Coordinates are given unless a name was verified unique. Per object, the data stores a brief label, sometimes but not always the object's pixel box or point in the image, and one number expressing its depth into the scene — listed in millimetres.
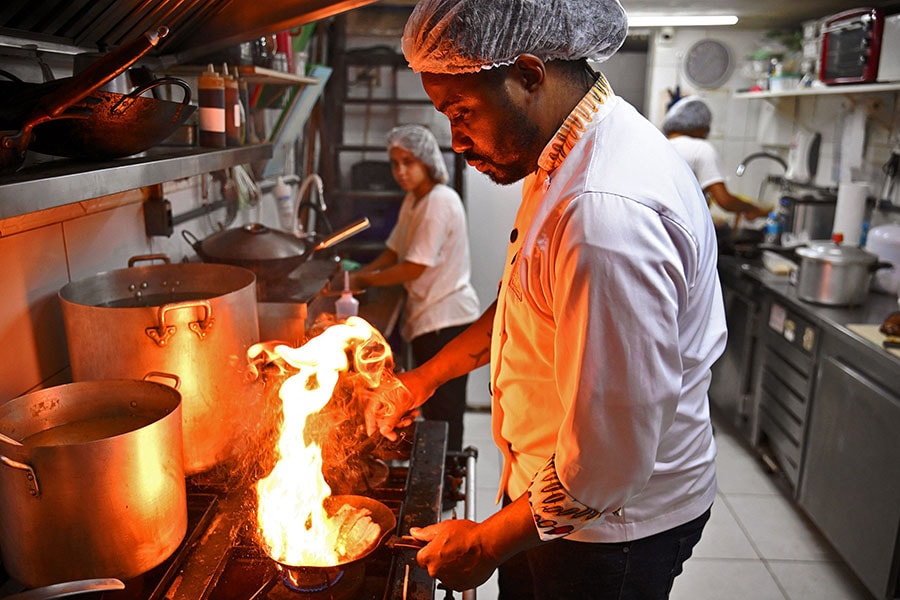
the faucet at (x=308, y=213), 3131
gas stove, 1068
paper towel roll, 3268
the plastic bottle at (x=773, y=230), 4211
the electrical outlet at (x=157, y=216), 1886
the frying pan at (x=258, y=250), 1972
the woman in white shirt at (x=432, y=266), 3092
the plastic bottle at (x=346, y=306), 2299
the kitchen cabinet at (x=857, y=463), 2312
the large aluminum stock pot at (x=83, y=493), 917
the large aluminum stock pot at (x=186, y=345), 1232
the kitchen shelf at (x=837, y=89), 3162
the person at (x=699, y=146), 4086
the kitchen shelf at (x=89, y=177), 836
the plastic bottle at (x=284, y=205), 3174
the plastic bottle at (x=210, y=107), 1648
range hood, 1211
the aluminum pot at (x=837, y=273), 2891
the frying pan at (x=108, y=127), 1035
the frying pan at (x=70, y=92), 887
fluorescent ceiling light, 4270
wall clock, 4816
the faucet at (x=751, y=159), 4410
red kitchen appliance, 3217
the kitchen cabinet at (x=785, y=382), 2994
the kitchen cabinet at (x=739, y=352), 3598
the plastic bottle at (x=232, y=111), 1855
